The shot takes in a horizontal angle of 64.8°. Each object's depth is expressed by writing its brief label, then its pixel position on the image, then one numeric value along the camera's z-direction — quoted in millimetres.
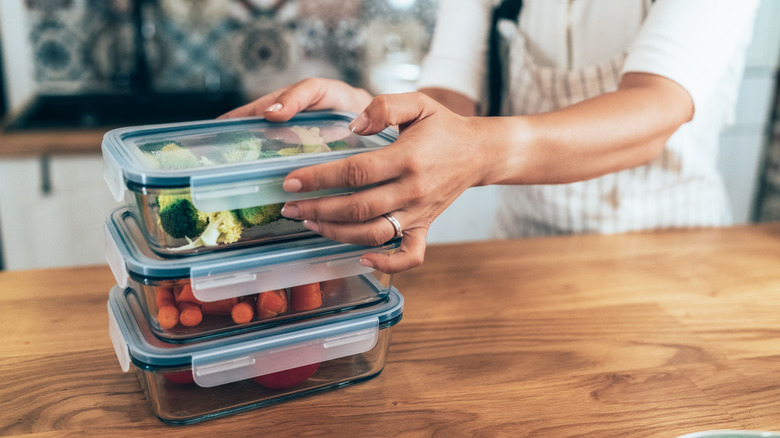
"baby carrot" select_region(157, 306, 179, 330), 584
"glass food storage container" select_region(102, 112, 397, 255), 538
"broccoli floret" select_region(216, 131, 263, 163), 595
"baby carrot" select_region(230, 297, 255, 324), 604
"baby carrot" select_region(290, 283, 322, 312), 633
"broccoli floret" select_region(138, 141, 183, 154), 618
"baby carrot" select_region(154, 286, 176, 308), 582
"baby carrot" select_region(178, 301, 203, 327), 590
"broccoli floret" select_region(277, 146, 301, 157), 615
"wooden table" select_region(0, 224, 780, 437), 636
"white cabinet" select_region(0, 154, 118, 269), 1895
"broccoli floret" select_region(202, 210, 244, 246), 572
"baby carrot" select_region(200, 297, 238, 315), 599
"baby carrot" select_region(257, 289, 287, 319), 616
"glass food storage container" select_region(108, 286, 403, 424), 592
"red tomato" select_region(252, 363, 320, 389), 650
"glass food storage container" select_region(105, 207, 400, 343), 563
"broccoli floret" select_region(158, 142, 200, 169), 565
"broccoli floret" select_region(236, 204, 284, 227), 584
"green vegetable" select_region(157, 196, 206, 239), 548
